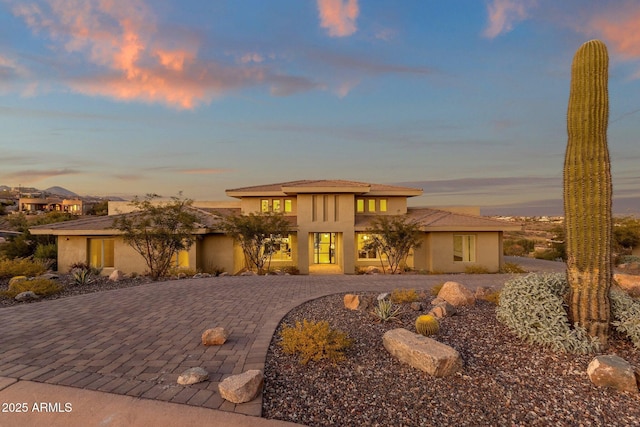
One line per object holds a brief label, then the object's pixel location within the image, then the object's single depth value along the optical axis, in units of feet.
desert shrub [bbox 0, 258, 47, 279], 37.66
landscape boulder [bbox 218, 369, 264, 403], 11.88
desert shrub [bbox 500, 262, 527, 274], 52.79
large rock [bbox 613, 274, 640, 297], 28.66
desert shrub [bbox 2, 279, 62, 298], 29.59
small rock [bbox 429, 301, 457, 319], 21.95
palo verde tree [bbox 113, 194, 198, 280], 43.78
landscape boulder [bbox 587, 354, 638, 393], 13.21
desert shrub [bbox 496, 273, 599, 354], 16.15
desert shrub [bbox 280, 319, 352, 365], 15.35
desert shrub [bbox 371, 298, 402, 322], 21.51
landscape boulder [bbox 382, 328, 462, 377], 14.24
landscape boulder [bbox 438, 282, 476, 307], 24.89
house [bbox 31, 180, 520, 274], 55.31
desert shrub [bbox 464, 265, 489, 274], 53.45
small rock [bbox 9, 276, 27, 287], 32.72
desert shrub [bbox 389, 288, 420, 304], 26.30
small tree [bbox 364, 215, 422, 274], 53.88
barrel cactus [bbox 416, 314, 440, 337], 18.45
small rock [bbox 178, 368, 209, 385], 13.28
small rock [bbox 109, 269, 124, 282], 39.74
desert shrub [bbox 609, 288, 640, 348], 16.58
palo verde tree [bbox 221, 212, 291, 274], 53.52
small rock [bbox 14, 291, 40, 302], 28.96
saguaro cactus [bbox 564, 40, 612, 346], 16.71
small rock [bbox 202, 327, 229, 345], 17.69
